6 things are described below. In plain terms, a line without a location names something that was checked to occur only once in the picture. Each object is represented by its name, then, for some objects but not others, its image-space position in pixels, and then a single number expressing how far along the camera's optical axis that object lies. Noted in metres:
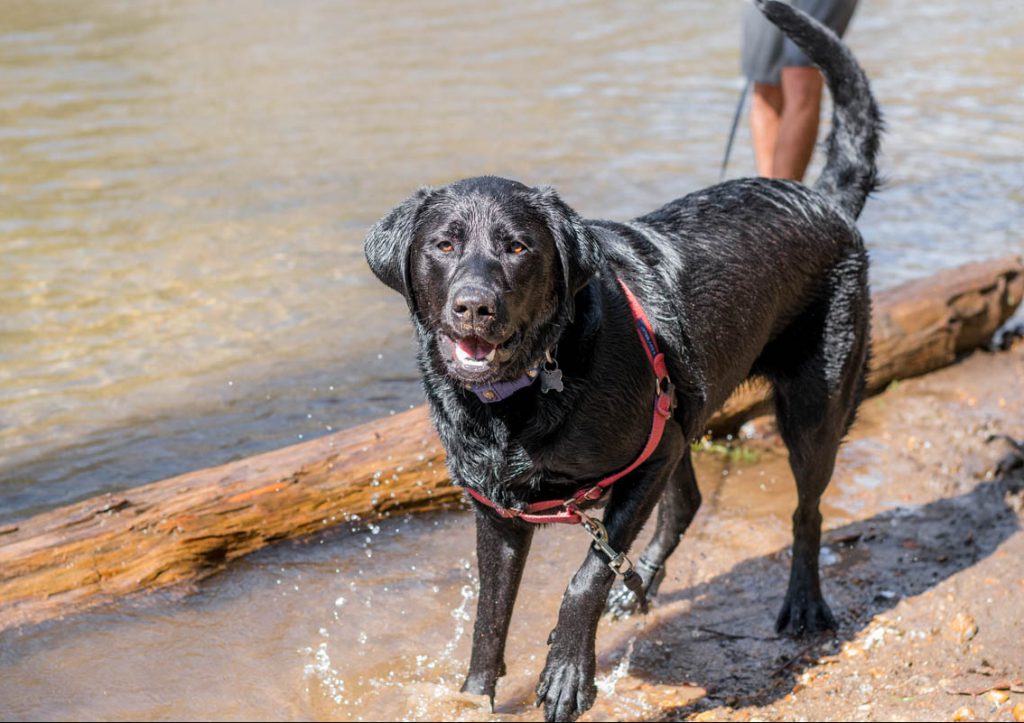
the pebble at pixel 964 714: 3.51
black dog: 3.18
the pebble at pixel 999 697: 3.56
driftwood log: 4.09
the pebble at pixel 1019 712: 3.44
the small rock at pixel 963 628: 4.01
